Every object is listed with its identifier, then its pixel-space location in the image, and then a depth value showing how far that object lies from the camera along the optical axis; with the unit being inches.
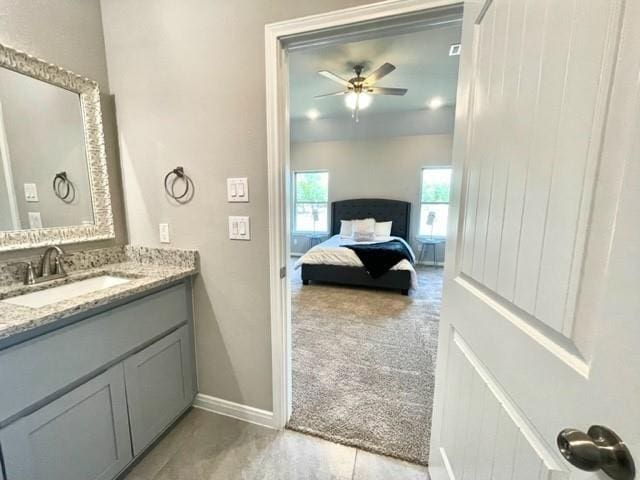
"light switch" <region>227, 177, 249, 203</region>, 57.1
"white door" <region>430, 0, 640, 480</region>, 15.8
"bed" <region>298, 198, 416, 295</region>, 147.0
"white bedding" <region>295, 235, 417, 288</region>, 146.8
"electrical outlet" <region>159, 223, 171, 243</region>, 65.0
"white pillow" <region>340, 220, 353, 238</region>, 212.4
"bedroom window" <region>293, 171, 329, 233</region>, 233.9
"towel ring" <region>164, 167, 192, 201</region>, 61.4
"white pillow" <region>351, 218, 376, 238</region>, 198.5
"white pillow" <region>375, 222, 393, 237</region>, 205.6
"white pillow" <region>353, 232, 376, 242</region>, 187.3
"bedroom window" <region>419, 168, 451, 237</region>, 203.8
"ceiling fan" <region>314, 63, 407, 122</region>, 112.5
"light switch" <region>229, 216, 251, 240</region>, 58.6
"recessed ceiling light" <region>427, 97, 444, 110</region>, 175.3
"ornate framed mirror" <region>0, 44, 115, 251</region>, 50.3
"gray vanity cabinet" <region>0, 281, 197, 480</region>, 36.4
